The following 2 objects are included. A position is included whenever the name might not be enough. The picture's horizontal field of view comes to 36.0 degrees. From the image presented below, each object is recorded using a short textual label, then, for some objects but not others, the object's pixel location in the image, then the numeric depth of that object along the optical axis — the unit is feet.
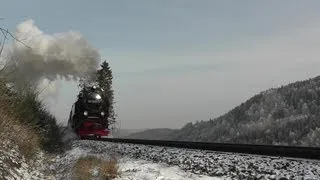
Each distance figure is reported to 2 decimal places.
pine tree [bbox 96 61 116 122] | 219.20
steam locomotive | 120.16
